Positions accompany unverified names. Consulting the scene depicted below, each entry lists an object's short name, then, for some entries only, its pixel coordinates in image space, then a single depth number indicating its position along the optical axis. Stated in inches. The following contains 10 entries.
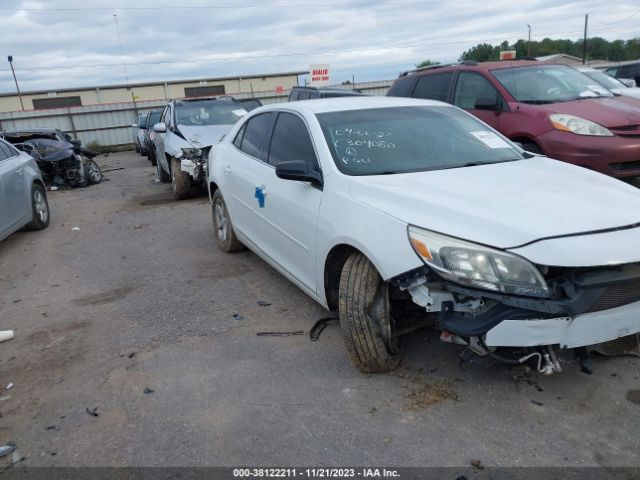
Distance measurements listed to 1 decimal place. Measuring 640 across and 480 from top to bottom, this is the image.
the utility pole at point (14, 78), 1458.8
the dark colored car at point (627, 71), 764.0
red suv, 240.5
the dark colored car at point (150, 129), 621.9
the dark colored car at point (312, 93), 467.0
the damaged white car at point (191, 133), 370.0
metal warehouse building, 1455.5
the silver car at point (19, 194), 278.1
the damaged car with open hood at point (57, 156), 488.7
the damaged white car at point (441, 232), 103.9
